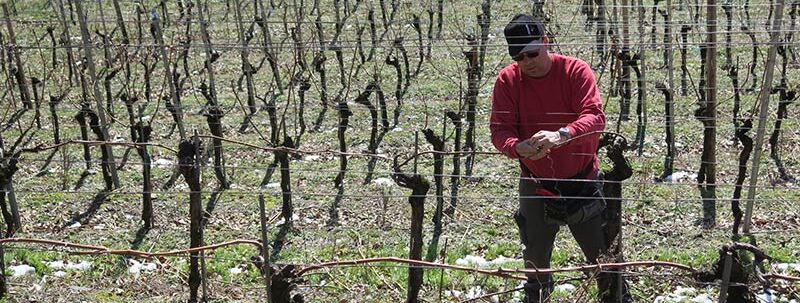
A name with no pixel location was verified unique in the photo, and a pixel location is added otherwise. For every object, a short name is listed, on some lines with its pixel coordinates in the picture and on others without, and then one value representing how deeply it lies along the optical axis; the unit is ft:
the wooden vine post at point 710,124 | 21.21
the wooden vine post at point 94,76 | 23.01
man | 12.66
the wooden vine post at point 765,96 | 18.39
